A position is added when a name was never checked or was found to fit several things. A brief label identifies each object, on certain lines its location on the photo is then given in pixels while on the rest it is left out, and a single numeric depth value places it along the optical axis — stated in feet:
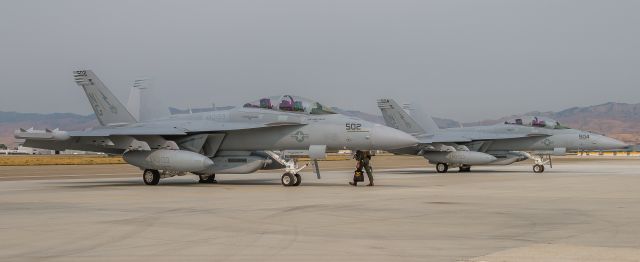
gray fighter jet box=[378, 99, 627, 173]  104.53
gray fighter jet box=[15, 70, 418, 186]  63.67
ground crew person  65.31
